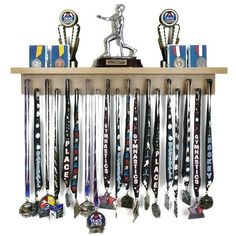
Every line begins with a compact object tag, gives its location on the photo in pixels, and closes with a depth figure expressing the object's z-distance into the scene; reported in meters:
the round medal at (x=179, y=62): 1.54
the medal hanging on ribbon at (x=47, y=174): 1.59
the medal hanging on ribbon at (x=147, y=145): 1.58
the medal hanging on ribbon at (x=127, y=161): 1.59
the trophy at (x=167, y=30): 1.57
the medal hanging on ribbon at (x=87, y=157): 1.59
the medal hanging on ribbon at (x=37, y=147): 1.58
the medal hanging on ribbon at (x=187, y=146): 1.59
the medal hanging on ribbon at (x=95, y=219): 1.59
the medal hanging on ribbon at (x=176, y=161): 1.59
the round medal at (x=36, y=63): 1.53
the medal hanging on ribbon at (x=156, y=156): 1.59
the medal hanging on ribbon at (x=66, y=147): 1.58
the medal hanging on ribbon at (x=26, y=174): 1.58
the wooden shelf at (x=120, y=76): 1.48
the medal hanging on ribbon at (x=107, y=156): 1.59
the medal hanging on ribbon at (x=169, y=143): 1.58
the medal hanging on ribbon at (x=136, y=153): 1.59
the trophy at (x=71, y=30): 1.57
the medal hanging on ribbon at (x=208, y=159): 1.58
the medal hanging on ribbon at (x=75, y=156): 1.59
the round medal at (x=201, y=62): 1.54
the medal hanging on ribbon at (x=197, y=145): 1.59
